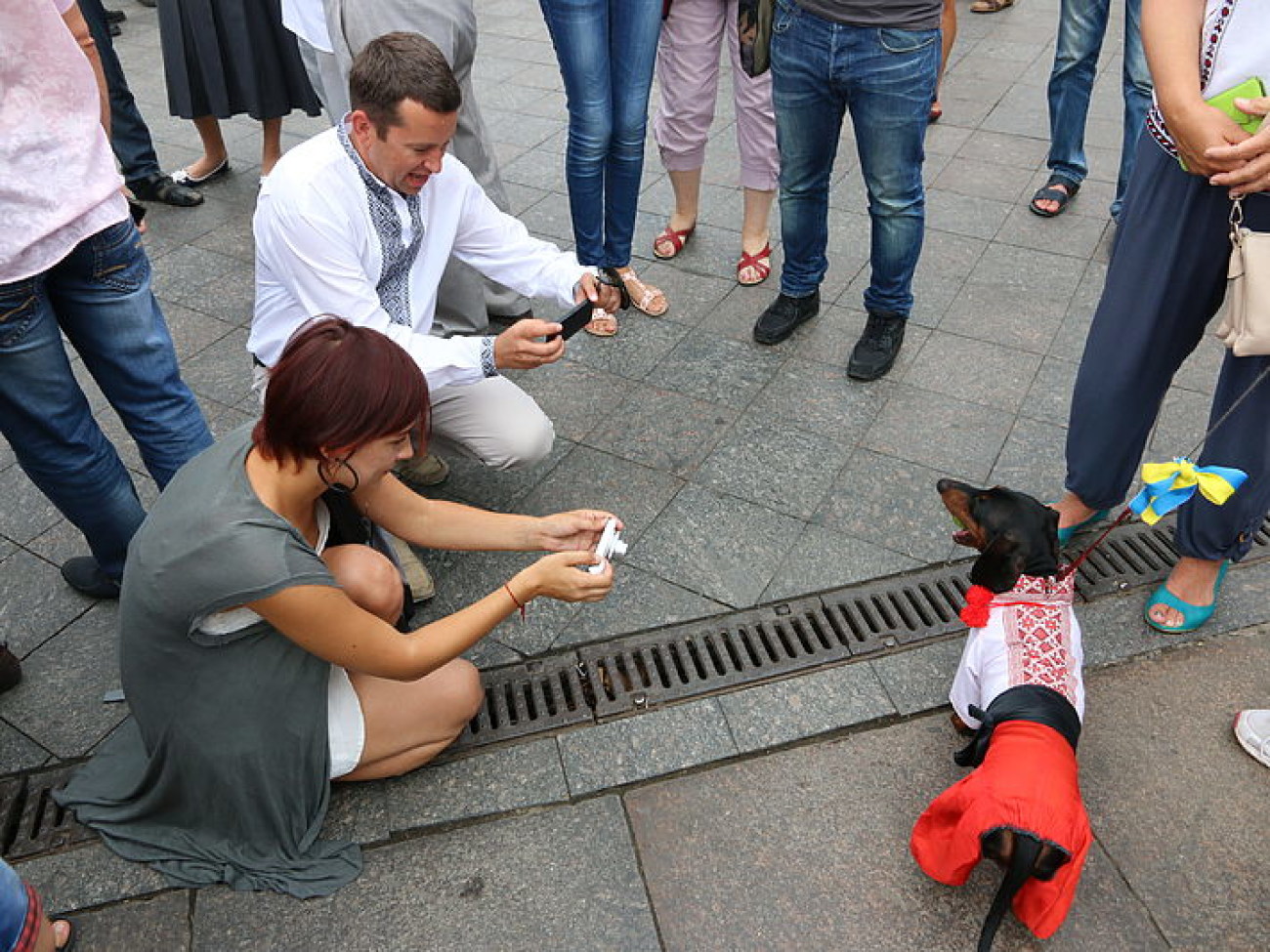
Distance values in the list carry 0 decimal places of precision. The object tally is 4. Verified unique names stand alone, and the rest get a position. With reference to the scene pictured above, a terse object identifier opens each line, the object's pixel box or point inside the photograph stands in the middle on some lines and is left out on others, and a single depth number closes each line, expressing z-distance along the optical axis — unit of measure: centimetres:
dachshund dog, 179
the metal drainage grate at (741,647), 254
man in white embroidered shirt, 241
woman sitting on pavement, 183
